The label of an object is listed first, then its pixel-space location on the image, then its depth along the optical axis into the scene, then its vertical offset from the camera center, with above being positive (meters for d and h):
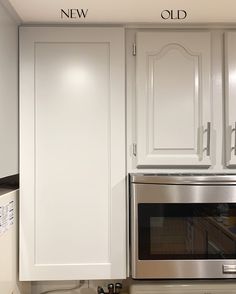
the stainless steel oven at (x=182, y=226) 1.48 -0.29
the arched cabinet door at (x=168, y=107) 1.57 +0.20
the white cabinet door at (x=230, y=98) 1.58 +0.24
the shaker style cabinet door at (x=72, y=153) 1.54 +0.01
